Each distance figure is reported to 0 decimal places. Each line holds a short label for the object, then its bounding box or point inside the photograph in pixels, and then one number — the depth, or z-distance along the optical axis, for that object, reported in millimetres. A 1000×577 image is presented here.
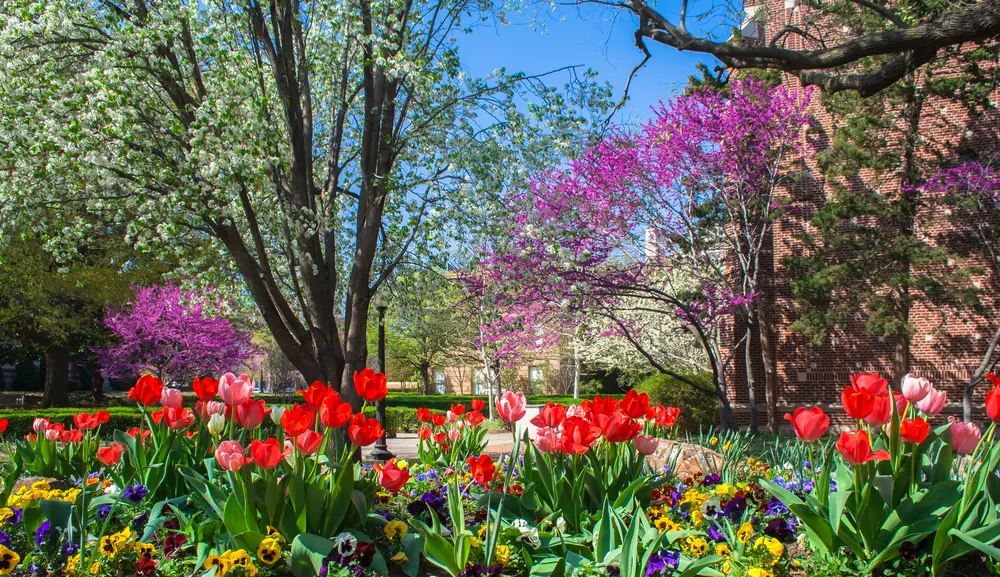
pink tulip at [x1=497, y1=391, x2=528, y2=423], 3748
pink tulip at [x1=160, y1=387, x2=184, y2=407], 3688
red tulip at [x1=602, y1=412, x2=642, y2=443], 3320
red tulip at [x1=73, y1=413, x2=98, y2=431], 4398
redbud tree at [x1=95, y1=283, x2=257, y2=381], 22156
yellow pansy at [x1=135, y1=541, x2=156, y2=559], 2828
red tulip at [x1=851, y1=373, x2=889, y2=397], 3033
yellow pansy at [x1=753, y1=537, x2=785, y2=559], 2834
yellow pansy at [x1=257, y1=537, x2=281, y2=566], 2691
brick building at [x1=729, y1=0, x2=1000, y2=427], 16375
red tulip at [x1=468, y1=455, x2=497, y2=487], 3335
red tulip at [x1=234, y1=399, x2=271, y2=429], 3117
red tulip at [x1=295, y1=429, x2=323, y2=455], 2934
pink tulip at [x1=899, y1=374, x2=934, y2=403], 2951
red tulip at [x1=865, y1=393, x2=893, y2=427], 2865
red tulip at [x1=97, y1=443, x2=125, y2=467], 3625
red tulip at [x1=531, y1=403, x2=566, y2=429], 3572
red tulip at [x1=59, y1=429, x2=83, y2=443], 4262
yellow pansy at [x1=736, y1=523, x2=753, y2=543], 2947
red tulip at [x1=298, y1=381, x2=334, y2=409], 3274
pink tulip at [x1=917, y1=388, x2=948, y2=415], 3016
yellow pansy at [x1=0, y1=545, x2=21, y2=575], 2636
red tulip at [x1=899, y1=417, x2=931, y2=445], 2764
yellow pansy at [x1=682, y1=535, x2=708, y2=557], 2943
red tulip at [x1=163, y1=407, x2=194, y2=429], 3670
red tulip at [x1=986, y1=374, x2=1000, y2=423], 2828
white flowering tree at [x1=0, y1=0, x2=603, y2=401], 7258
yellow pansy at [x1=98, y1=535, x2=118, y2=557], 2816
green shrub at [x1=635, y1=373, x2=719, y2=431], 17016
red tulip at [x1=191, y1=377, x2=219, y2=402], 3510
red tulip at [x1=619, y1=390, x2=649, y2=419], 3693
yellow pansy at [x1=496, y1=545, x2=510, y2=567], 2980
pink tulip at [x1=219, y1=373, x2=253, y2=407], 3143
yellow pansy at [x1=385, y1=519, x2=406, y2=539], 3109
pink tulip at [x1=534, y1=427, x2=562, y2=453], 3365
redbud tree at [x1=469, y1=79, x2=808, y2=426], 13812
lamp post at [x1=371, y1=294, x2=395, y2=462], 11799
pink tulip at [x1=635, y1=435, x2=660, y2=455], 3553
